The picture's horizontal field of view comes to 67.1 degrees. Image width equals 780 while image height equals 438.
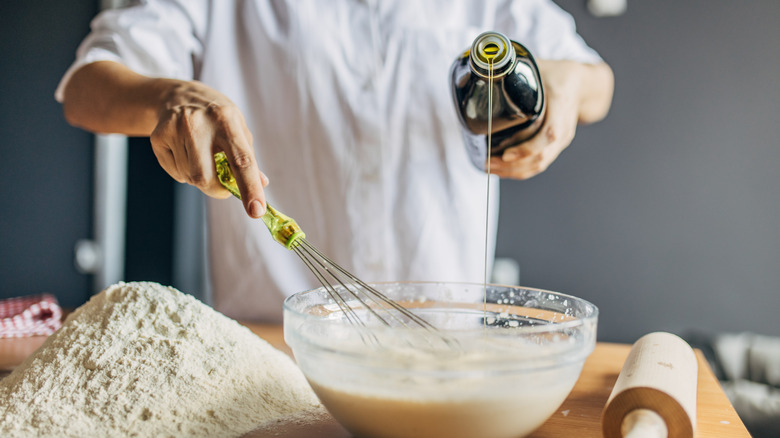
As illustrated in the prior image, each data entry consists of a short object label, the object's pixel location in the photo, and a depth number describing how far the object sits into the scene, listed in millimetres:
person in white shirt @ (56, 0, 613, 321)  975
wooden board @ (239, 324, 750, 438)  455
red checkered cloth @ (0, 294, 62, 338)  745
